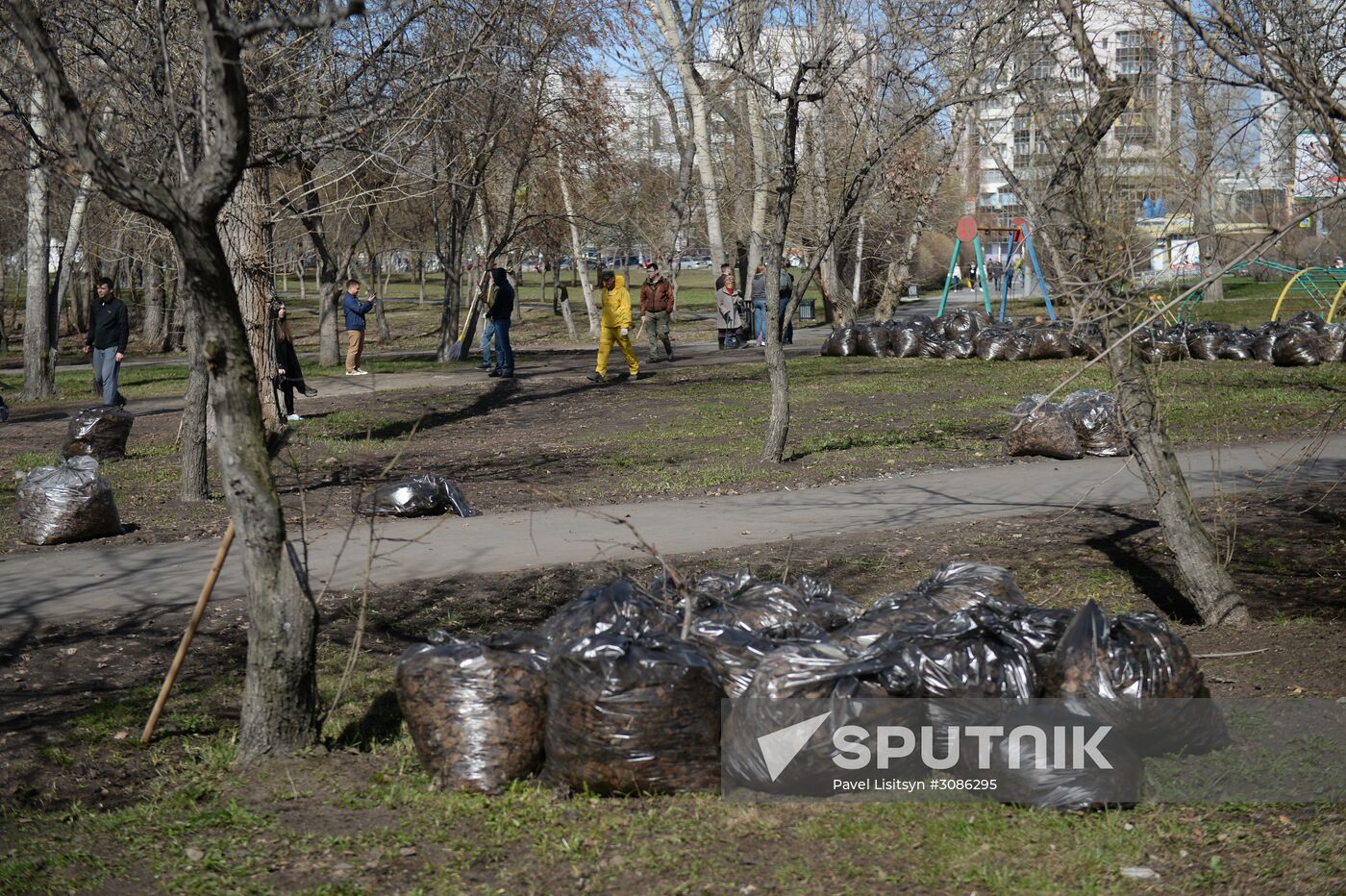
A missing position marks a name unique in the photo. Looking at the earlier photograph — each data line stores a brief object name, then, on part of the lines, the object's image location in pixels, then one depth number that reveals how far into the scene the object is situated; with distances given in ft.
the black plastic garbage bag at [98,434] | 47.42
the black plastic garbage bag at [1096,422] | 42.73
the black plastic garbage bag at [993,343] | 81.41
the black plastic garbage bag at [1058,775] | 15.21
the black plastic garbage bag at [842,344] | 88.38
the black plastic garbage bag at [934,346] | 84.58
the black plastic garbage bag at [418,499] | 34.96
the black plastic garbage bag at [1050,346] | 79.25
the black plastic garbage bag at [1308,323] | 70.33
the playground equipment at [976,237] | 99.35
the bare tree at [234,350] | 15.34
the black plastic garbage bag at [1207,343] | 73.10
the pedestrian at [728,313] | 99.81
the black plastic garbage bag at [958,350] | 83.82
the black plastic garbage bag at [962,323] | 85.76
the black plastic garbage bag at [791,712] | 15.71
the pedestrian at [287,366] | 54.77
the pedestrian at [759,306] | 98.73
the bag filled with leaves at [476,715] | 16.22
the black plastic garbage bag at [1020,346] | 80.02
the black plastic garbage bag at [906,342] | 85.97
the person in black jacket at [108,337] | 59.47
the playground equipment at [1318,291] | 90.63
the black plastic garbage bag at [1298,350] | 68.23
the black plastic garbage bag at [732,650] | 16.88
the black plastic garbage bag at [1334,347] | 67.82
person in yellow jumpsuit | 72.43
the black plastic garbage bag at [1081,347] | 74.54
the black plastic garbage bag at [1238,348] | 72.18
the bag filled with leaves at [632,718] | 15.40
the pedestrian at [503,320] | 77.20
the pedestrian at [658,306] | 88.84
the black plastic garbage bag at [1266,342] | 70.79
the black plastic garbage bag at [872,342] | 87.15
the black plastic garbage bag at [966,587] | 20.31
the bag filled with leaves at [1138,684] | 16.08
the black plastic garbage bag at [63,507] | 32.83
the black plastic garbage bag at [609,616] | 18.57
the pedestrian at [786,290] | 93.21
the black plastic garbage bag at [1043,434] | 42.32
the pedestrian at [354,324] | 81.10
